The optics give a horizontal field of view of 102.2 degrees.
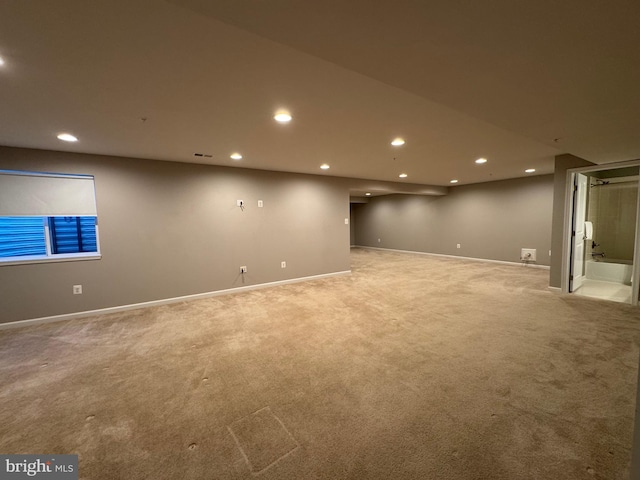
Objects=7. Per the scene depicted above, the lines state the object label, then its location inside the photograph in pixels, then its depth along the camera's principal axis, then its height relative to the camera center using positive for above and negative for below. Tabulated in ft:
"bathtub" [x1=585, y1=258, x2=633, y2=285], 16.67 -3.33
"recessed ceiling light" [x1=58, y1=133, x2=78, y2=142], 9.30 +3.43
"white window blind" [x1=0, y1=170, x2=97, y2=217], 10.62 +1.56
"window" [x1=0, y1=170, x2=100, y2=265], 10.72 +0.82
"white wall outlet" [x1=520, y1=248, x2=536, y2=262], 21.26 -2.69
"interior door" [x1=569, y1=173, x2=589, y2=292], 13.82 -0.45
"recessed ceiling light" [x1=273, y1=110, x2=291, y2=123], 7.72 +3.39
